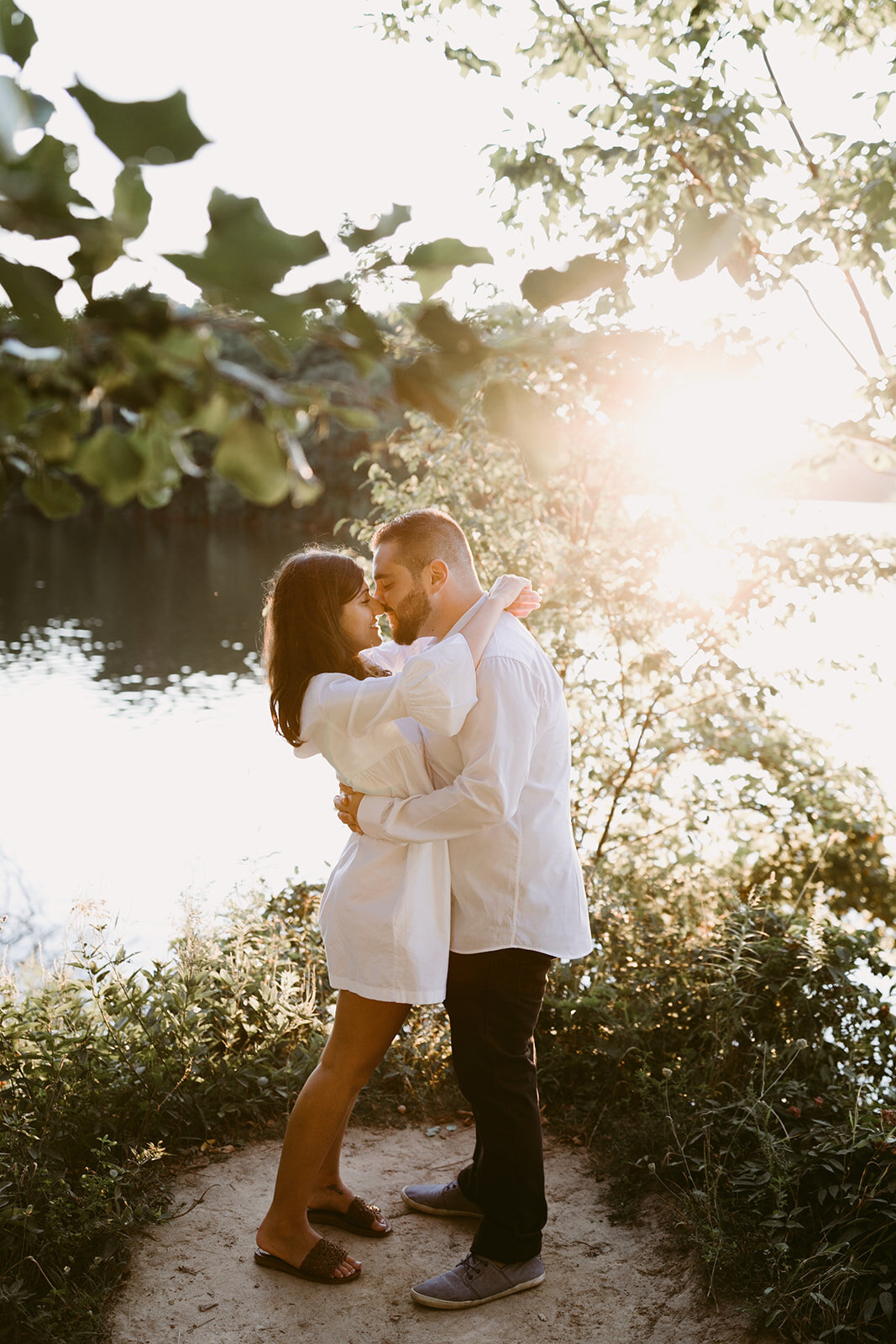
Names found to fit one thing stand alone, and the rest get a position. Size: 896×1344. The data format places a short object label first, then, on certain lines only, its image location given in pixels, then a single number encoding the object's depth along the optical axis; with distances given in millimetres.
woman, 2648
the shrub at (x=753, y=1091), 2768
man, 2748
